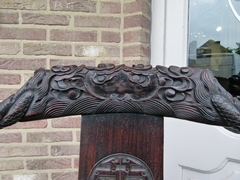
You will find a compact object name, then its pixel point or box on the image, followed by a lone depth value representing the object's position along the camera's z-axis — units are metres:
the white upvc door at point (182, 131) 1.22
